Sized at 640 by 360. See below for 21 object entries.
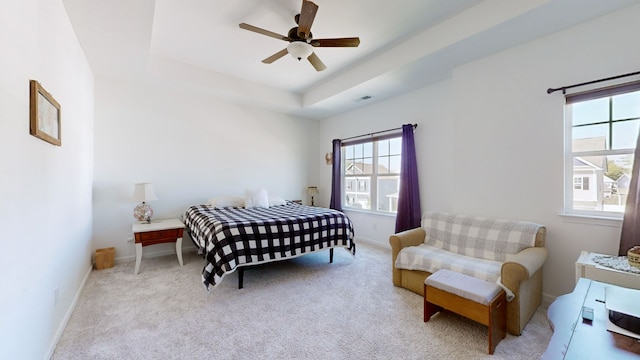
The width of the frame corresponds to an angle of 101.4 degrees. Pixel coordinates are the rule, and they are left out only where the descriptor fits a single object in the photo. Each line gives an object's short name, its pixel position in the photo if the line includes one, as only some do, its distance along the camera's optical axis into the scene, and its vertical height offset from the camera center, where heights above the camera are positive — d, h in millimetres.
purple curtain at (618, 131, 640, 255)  2098 -281
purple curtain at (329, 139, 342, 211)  5449 +80
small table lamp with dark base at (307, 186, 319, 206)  5773 -251
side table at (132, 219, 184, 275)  3326 -748
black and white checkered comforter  2748 -670
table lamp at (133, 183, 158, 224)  3629 -302
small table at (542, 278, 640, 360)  938 -614
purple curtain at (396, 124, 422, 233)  4090 -151
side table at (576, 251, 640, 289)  1788 -667
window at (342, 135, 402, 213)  4633 +100
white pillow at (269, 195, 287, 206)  4566 -398
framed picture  1551 +404
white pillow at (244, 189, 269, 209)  4273 -344
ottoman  1907 -931
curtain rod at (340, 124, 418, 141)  4101 +838
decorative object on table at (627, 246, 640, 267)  1743 -506
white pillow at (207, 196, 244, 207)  4152 -378
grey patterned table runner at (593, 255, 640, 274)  1824 -609
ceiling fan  2438 +1379
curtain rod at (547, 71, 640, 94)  2197 +896
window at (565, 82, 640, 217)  2285 +316
